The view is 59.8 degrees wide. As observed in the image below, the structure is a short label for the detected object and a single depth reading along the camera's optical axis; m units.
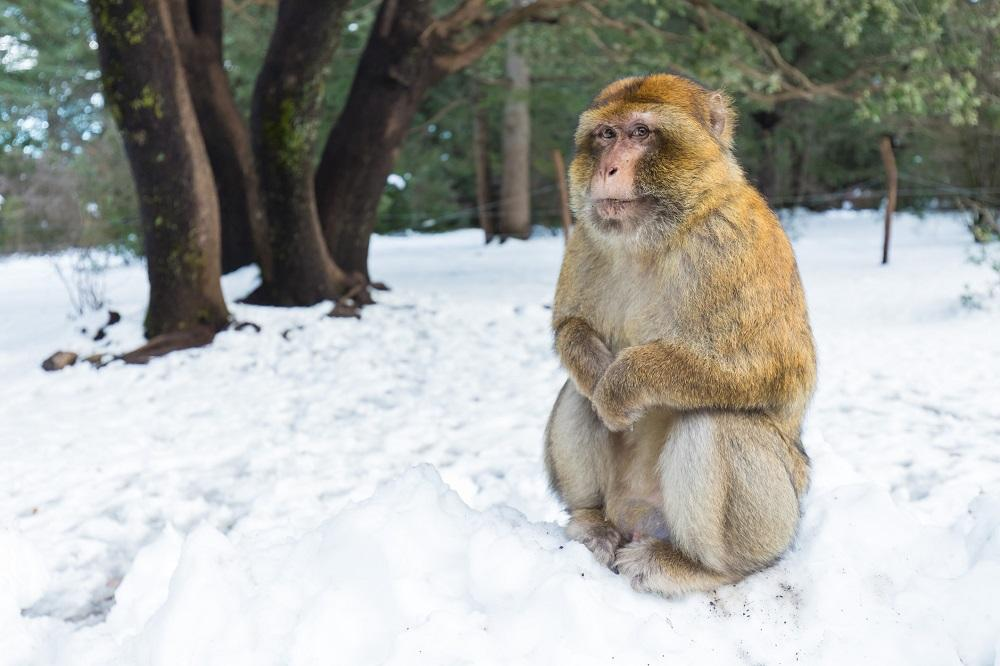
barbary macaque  2.09
